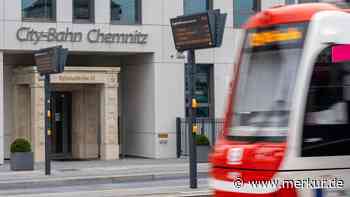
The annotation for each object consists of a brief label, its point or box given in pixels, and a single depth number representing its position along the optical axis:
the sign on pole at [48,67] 23.12
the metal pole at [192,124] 17.77
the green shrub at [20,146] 25.38
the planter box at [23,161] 25.20
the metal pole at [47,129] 23.30
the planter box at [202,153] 28.25
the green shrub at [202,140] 28.38
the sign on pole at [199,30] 17.89
